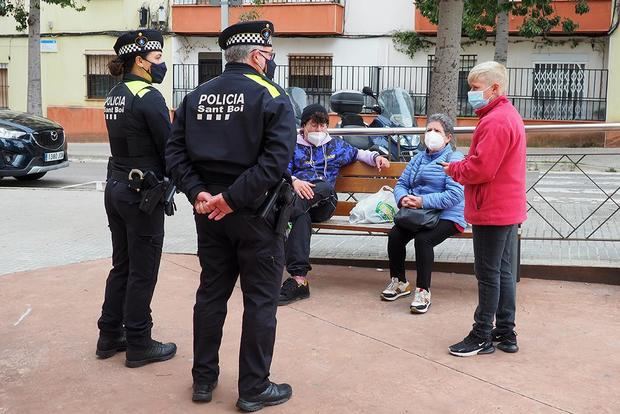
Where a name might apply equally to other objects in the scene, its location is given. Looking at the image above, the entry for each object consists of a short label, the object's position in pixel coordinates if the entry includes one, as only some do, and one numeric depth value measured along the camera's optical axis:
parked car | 12.50
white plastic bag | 6.20
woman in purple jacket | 5.88
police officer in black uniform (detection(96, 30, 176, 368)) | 4.36
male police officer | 3.69
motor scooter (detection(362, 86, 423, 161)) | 13.30
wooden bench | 6.58
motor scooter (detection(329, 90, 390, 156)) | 11.62
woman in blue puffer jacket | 5.56
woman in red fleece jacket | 4.49
